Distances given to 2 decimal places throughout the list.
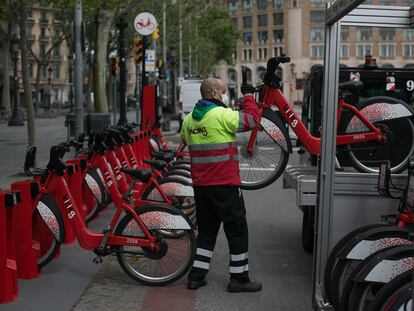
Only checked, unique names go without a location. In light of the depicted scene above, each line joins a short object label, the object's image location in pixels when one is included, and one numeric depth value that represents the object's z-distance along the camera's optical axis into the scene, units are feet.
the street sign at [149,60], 75.36
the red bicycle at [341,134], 24.25
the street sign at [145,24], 65.98
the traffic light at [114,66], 86.28
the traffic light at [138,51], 73.72
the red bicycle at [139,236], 20.79
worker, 19.88
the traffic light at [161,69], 114.62
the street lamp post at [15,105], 125.52
